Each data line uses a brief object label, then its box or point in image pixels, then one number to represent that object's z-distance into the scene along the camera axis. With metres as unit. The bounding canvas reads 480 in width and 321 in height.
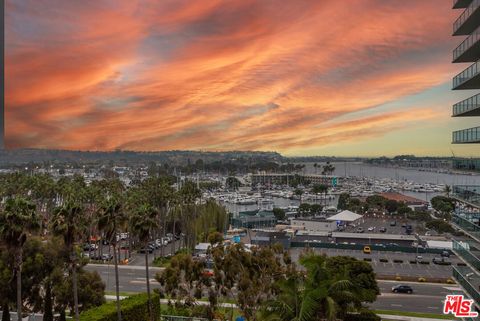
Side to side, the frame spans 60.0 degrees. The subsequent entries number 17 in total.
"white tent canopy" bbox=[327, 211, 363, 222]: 113.69
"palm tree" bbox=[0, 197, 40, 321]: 27.92
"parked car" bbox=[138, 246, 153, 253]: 82.45
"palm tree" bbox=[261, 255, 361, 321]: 19.47
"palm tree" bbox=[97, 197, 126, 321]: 34.38
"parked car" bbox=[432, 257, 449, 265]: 70.44
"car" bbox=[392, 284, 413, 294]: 52.84
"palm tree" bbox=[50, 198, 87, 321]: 30.86
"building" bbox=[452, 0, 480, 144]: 28.09
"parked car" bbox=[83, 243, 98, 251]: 86.25
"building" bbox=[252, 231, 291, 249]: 81.22
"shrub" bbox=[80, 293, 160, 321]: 33.55
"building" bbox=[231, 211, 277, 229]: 116.56
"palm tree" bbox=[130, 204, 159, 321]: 36.75
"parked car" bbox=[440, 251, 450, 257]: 75.47
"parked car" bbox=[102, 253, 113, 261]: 77.31
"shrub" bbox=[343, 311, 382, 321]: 30.78
